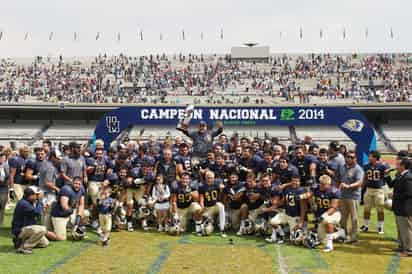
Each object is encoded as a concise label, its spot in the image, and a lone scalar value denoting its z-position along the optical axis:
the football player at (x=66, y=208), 9.23
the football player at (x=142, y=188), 10.27
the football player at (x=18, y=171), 11.16
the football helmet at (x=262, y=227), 9.82
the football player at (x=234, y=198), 10.04
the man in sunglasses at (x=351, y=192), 9.23
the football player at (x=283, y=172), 9.63
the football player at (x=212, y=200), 9.99
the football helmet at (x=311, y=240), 8.95
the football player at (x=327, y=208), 8.83
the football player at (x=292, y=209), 9.17
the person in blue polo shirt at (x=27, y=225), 8.31
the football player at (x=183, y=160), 10.53
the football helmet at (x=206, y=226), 9.86
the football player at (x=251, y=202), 9.91
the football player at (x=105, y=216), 9.09
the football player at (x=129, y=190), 10.19
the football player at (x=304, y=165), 10.12
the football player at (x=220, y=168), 10.45
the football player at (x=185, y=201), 9.95
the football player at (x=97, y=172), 10.56
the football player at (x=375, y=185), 9.97
